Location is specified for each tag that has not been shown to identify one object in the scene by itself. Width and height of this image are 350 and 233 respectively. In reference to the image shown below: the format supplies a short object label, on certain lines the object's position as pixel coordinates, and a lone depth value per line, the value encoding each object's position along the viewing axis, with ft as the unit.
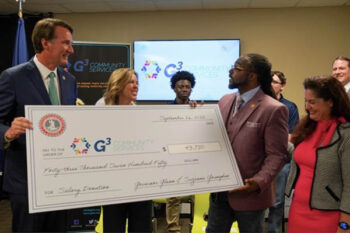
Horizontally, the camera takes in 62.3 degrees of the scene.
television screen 17.51
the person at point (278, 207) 11.02
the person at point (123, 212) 6.15
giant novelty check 5.12
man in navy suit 5.54
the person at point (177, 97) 11.61
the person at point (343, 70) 10.71
